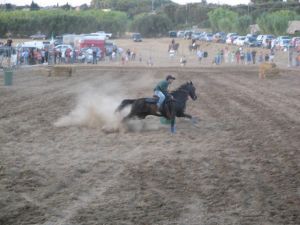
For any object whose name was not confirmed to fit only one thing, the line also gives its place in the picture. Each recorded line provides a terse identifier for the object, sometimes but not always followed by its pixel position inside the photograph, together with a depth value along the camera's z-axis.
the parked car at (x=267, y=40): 76.62
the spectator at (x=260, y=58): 57.22
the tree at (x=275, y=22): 95.12
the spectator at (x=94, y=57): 56.00
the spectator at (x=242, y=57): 57.44
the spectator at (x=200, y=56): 58.74
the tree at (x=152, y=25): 125.29
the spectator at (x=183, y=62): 52.33
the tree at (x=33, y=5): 177.48
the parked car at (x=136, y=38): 99.94
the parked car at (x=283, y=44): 71.10
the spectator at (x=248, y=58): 56.25
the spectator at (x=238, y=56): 57.32
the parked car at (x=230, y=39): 88.81
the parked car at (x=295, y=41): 65.12
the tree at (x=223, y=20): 119.70
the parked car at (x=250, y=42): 79.06
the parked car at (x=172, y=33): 118.25
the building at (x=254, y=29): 109.69
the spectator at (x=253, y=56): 55.96
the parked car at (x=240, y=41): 81.75
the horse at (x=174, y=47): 66.00
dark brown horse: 16.41
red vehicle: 61.94
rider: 16.31
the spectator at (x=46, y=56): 52.03
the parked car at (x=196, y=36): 101.35
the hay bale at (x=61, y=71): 39.75
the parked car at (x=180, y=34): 114.45
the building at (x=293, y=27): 95.31
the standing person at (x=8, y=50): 43.72
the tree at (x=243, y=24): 113.62
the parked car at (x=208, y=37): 98.38
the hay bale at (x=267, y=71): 39.16
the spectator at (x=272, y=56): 56.37
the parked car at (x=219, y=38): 95.31
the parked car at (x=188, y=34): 104.66
